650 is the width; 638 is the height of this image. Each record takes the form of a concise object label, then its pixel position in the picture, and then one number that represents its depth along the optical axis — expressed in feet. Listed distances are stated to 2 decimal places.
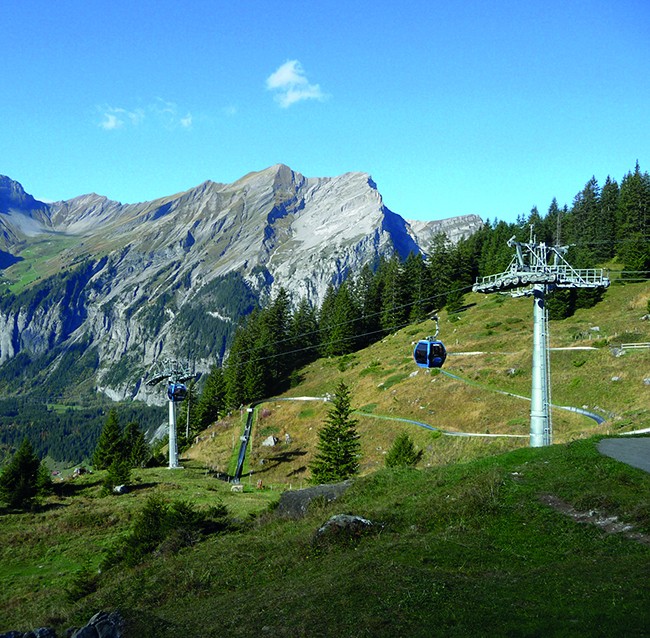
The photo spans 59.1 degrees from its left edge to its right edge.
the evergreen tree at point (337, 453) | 170.40
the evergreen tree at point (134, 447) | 258.51
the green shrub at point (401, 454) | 158.61
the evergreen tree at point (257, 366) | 319.47
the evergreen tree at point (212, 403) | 341.82
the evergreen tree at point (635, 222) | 342.44
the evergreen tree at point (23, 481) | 154.71
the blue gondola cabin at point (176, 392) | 211.20
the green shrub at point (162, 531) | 91.04
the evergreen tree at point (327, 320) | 377.69
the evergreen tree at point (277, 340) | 347.97
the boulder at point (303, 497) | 97.55
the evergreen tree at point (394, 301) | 381.81
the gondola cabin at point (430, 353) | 139.44
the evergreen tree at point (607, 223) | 385.09
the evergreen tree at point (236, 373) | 321.93
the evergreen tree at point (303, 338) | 382.01
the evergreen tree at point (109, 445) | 250.37
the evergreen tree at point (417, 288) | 385.91
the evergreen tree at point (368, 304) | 384.47
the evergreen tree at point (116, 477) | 170.30
